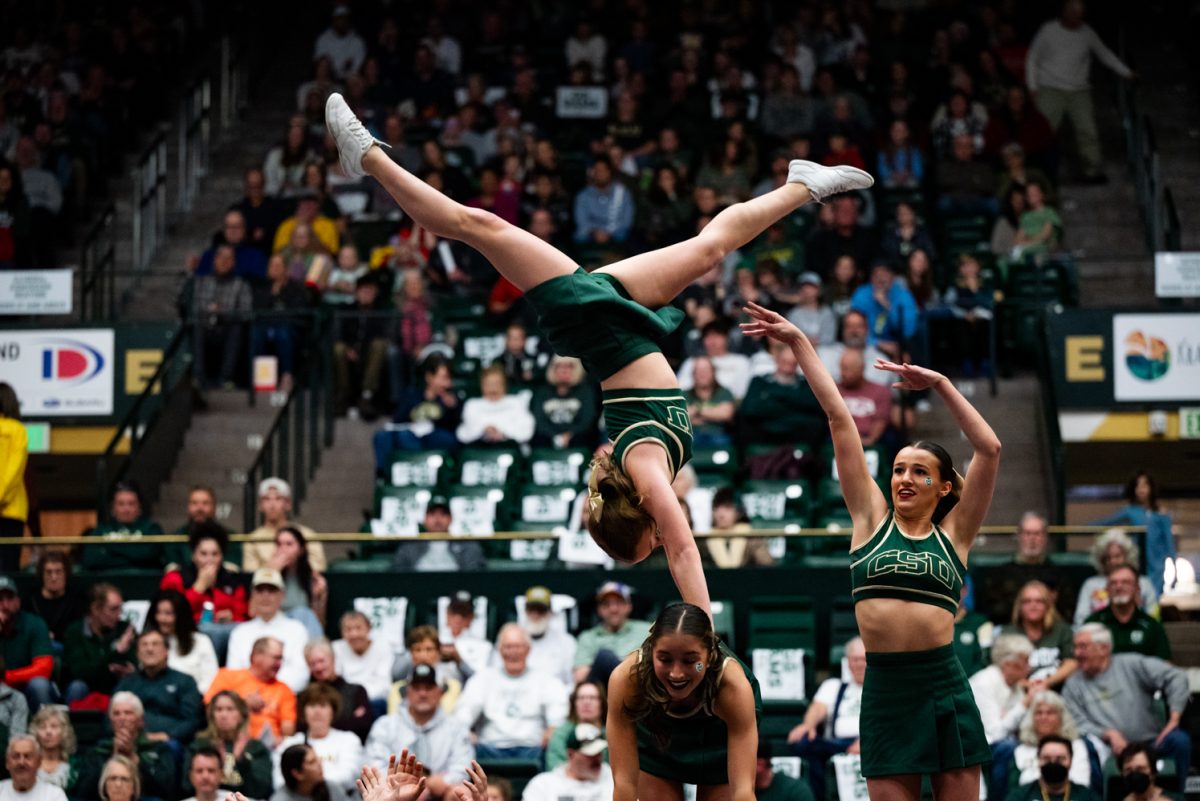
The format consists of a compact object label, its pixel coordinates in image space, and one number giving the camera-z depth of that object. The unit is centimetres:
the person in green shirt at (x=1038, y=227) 1509
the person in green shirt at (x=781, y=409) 1307
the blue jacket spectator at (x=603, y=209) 1569
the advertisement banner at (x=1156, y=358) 1370
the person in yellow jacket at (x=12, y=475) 1272
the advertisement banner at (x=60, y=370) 1452
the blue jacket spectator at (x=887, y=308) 1389
